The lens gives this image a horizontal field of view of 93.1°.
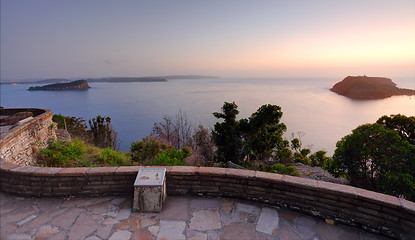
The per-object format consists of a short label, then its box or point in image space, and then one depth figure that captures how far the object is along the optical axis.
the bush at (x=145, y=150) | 7.19
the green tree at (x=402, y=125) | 6.42
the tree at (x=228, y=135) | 10.56
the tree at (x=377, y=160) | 5.37
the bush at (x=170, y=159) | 5.22
